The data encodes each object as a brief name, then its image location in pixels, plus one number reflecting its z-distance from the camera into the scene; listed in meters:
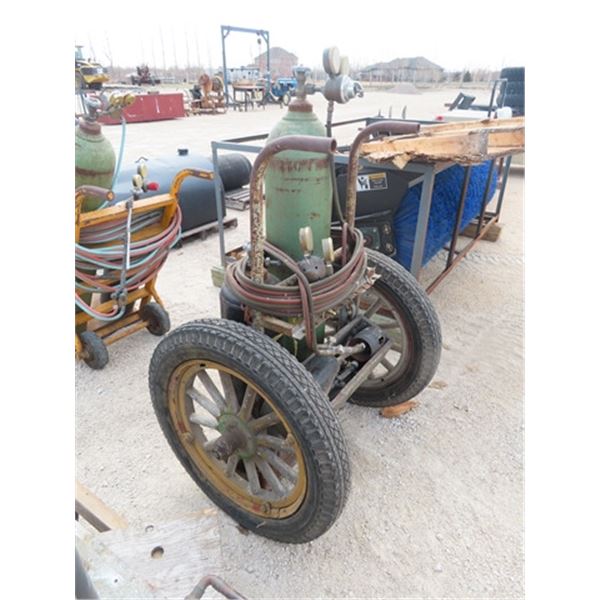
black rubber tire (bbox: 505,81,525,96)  6.75
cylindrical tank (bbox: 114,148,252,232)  3.57
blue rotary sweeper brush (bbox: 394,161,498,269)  2.75
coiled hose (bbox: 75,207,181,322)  2.20
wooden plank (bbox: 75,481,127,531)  1.54
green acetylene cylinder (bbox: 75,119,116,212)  2.14
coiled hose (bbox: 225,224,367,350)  1.32
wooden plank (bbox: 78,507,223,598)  0.96
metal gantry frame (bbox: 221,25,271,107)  15.57
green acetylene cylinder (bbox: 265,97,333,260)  1.37
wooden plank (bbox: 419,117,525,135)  2.58
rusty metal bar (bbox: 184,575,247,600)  0.98
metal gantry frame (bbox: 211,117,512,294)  2.33
